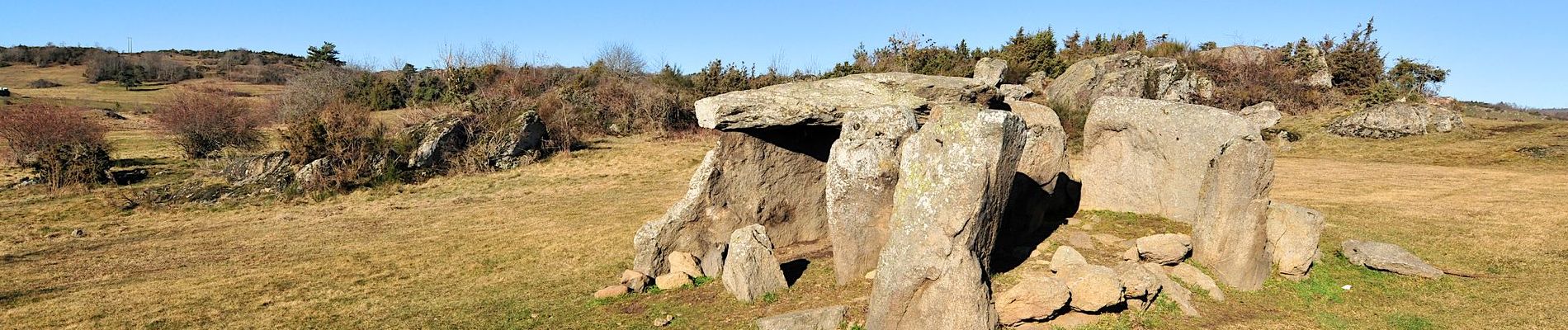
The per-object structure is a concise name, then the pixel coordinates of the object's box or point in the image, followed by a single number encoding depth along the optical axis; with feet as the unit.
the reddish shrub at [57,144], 64.95
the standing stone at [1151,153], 38.75
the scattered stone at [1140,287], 26.55
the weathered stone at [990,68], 94.38
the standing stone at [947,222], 24.07
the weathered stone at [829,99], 35.06
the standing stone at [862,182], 29.32
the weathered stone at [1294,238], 31.45
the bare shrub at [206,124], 82.53
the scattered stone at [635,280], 33.17
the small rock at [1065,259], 30.39
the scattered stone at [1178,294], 27.35
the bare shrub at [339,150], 67.67
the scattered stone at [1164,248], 31.53
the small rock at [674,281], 33.47
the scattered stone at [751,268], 30.60
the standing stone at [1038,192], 36.70
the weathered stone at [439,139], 75.77
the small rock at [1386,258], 32.81
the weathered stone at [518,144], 80.28
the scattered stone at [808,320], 26.61
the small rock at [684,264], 34.55
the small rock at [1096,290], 25.48
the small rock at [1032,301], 25.02
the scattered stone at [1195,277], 29.30
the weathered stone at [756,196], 37.22
